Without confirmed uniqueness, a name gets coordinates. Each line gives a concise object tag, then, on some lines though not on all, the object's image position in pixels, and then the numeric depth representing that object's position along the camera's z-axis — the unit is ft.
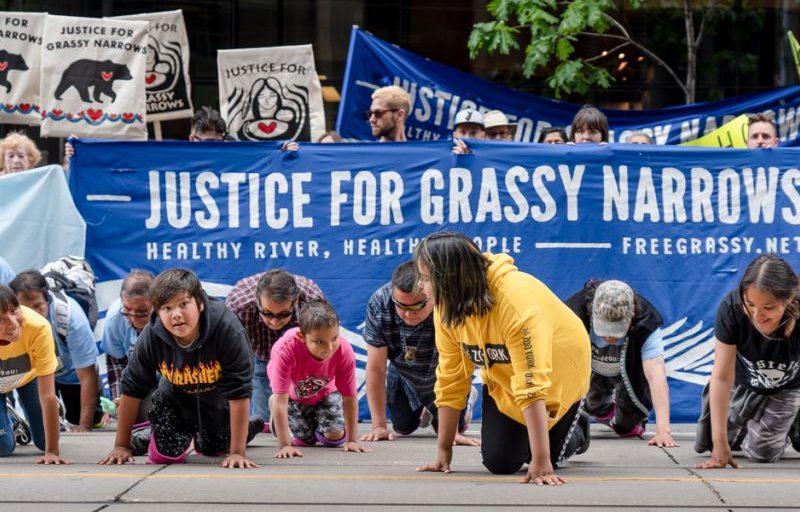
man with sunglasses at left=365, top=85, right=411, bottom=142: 29.99
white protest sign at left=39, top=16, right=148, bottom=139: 32.22
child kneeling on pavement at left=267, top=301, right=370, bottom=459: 22.81
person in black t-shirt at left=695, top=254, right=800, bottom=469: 19.95
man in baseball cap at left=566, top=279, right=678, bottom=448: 24.36
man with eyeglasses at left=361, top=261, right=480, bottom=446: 25.48
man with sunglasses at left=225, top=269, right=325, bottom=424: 24.16
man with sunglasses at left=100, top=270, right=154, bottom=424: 25.23
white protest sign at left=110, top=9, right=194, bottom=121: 35.12
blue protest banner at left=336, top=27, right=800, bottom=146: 33.91
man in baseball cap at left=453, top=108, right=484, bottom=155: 31.22
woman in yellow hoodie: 18.67
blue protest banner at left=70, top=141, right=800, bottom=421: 29.12
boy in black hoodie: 20.68
